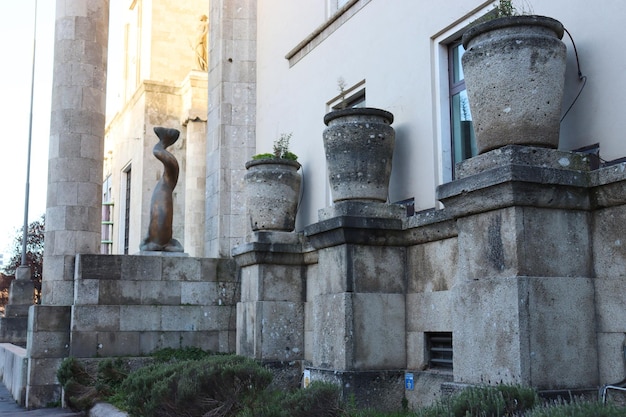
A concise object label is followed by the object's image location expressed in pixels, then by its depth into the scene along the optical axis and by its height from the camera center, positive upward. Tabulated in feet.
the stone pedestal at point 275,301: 34.45 +0.77
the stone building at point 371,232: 19.35 +2.96
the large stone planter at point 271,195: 35.94 +5.83
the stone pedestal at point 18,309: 85.13 +1.16
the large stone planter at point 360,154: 28.43 +6.13
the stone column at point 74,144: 47.57 +11.10
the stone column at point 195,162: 73.05 +15.14
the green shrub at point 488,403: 14.68 -1.71
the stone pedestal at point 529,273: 18.79 +1.12
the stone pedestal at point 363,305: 26.40 +0.43
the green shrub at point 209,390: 22.47 -2.17
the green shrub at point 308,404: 18.29 -2.12
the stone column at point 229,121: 46.47 +12.23
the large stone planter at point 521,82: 20.08 +6.24
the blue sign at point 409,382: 26.46 -2.25
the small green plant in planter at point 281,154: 36.86 +8.06
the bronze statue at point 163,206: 43.45 +6.46
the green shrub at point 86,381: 35.63 -3.00
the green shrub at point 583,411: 12.05 -1.53
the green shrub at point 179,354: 39.45 -1.89
